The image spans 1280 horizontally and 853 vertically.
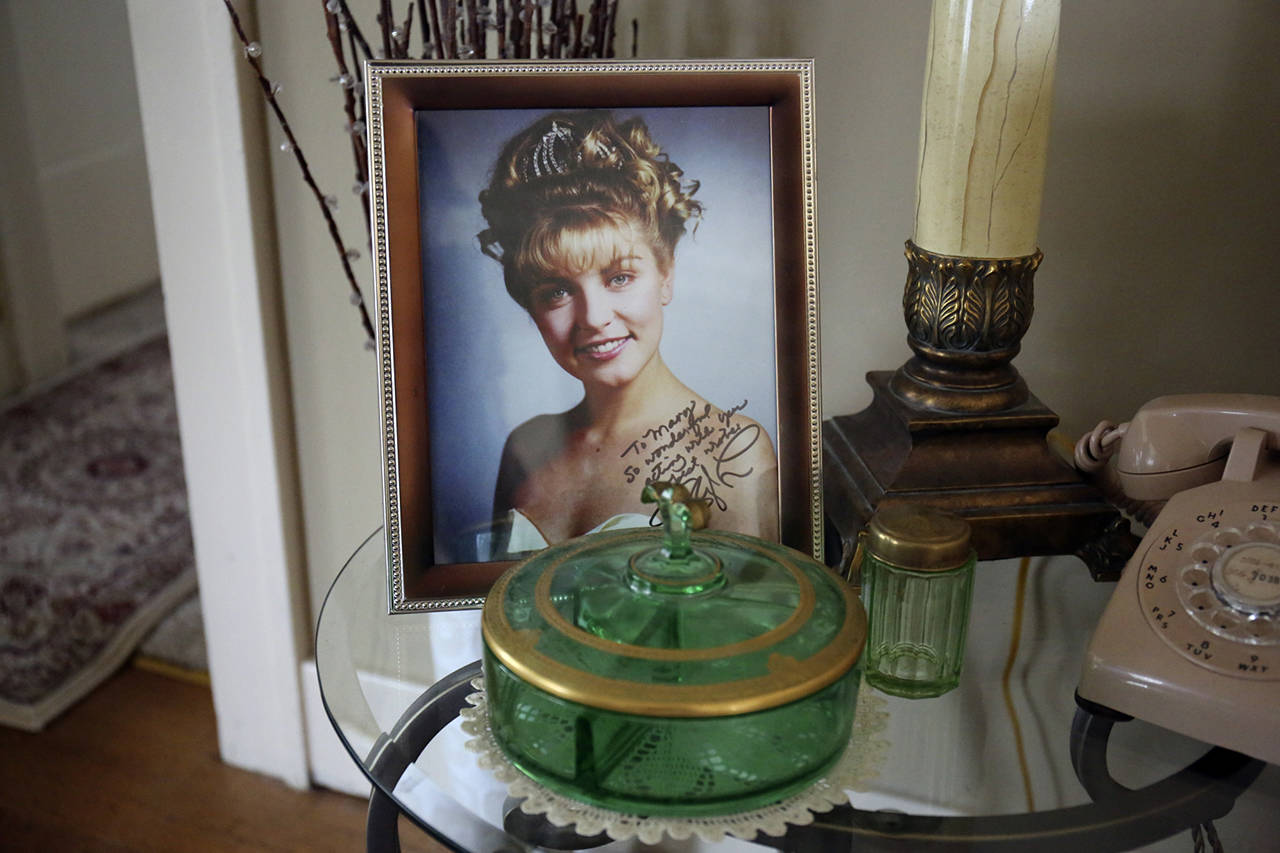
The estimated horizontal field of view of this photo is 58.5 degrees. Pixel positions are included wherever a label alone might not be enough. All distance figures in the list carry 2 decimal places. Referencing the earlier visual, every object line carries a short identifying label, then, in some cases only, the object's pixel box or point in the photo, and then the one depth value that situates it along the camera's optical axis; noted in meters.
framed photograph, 0.69
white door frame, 1.13
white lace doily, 0.52
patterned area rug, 1.77
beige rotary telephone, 0.58
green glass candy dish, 0.50
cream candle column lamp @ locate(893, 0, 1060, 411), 0.65
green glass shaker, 0.60
